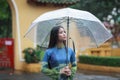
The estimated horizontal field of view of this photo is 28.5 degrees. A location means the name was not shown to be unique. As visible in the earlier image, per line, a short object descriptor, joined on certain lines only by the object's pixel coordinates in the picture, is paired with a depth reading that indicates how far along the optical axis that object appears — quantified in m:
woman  2.98
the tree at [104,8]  15.96
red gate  9.34
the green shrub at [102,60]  9.26
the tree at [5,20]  13.47
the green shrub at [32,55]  8.95
